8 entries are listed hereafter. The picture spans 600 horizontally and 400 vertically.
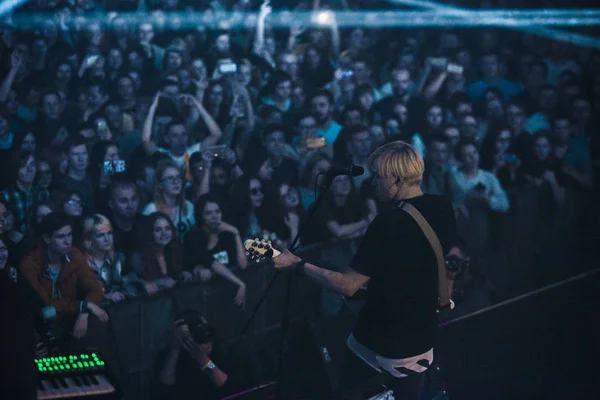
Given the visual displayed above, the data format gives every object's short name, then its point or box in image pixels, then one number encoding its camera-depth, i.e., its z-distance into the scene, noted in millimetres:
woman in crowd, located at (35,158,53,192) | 7004
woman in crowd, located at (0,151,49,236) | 6711
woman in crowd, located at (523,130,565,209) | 8953
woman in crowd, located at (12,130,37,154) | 7469
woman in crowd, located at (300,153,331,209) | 7660
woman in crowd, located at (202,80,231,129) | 9023
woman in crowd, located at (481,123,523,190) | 8922
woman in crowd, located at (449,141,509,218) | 8234
